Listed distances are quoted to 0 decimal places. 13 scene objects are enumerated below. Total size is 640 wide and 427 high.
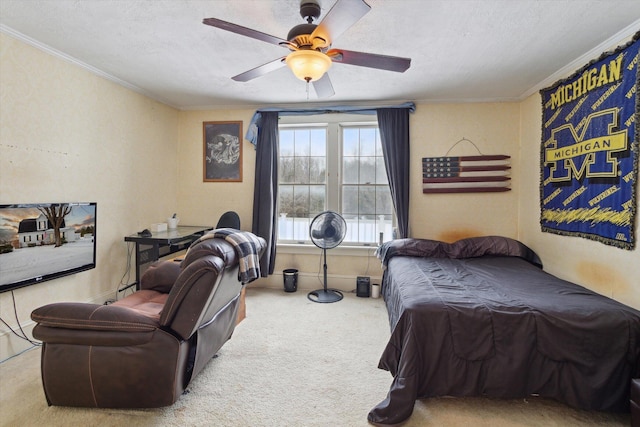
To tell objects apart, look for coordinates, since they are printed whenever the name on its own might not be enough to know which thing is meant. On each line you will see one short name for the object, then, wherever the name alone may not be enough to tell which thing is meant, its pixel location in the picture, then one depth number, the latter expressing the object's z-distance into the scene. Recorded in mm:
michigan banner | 2279
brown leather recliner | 1721
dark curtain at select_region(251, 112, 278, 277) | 4160
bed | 1812
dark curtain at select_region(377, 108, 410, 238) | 3936
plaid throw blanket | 2080
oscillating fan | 3830
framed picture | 4352
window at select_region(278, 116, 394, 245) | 4238
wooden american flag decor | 3879
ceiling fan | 1589
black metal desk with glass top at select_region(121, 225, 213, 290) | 3383
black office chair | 4062
